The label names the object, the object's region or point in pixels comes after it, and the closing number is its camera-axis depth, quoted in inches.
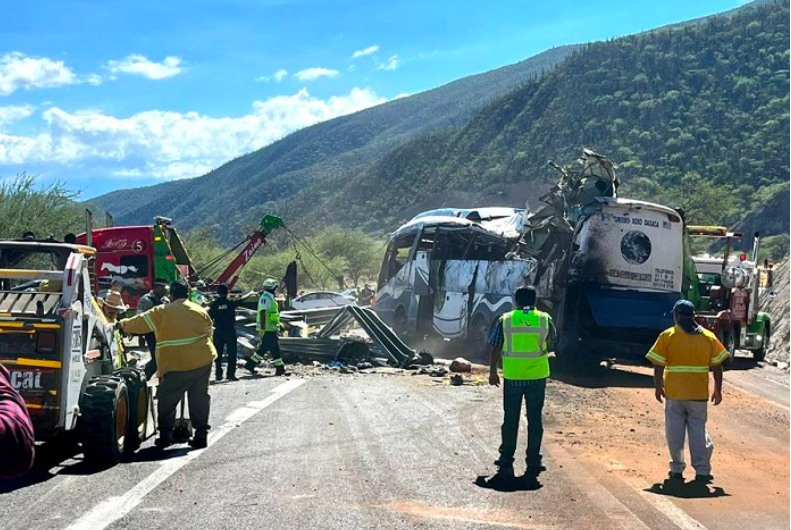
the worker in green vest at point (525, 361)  333.4
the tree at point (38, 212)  1102.4
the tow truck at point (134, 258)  820.0
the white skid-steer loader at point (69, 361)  297.1
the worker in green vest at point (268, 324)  661.9
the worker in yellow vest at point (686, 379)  329.1
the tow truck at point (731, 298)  827.4
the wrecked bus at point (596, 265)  654.5
